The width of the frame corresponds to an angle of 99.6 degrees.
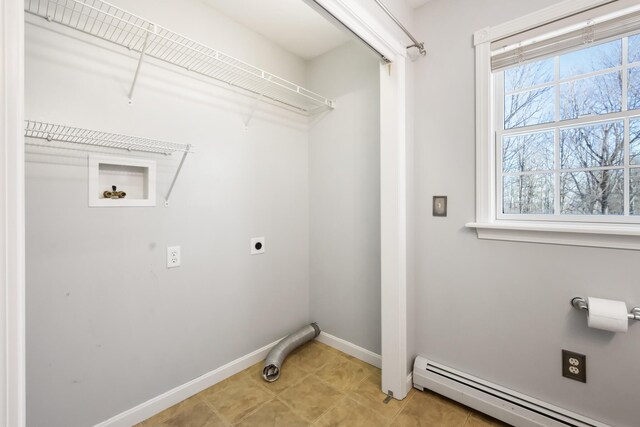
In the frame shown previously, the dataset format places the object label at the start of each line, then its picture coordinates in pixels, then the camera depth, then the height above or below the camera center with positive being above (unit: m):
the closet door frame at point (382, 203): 0.54 +0.03
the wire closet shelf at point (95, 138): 1.20 +0.37
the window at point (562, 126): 1.28 +0.45
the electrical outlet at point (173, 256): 1.62 -0.26
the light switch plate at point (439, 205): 1.72 +0.04
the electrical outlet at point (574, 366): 1.33 -0.77
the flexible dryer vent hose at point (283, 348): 1.89 -1.04
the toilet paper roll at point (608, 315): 1.17 -0.46
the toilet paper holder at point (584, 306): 1.19 -0.45
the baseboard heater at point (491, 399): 1.35 -1.03
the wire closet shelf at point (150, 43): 1.24 +0.93
